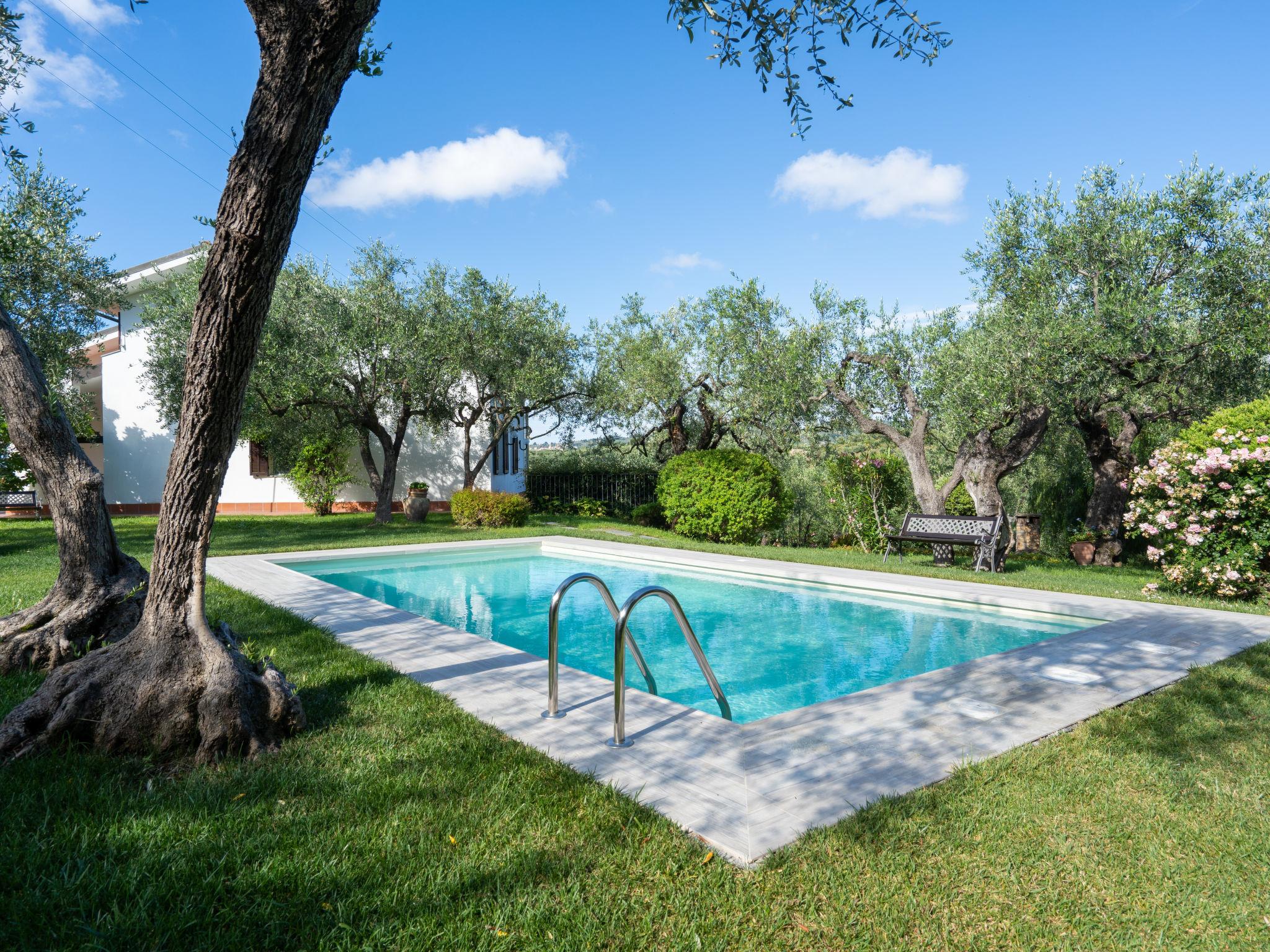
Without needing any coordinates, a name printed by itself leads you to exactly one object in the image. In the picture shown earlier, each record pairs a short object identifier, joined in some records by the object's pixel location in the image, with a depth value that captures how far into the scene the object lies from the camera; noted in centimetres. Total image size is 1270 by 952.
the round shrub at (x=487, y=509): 1566
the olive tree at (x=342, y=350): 1384
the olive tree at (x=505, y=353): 1571
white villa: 1870
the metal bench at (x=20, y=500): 1719
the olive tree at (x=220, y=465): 288
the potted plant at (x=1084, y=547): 1328
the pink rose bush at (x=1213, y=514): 674
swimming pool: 562
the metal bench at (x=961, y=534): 980
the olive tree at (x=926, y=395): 1055
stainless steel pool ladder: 327
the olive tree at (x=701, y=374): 1302
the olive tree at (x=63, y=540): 428
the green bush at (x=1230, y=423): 691
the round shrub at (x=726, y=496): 1364
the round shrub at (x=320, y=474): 1902
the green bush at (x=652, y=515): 1805
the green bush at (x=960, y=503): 1551
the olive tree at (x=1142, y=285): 943
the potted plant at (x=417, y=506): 1752
